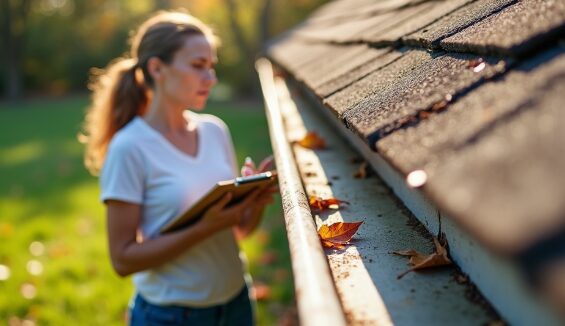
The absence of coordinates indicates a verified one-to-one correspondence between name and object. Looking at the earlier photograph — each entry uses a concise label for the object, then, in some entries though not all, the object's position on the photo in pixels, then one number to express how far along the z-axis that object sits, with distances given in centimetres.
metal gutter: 80
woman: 266
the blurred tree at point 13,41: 2725
